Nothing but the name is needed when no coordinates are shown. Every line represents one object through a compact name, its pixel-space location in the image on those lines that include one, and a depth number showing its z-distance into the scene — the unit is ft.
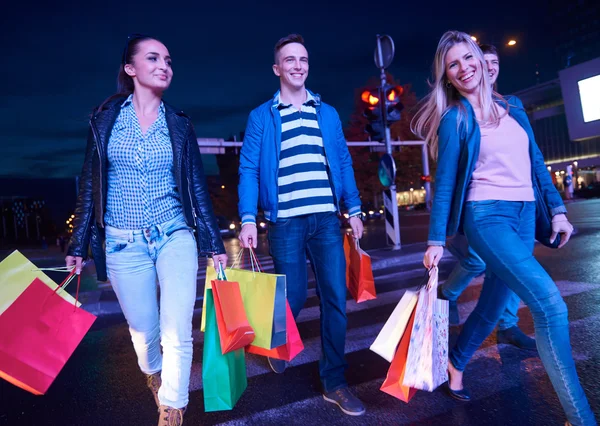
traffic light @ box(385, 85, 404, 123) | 33.21
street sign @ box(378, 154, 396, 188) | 32.99
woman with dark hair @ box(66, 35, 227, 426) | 8.32
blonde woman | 7.50
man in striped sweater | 10.08
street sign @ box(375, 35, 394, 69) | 34.17
